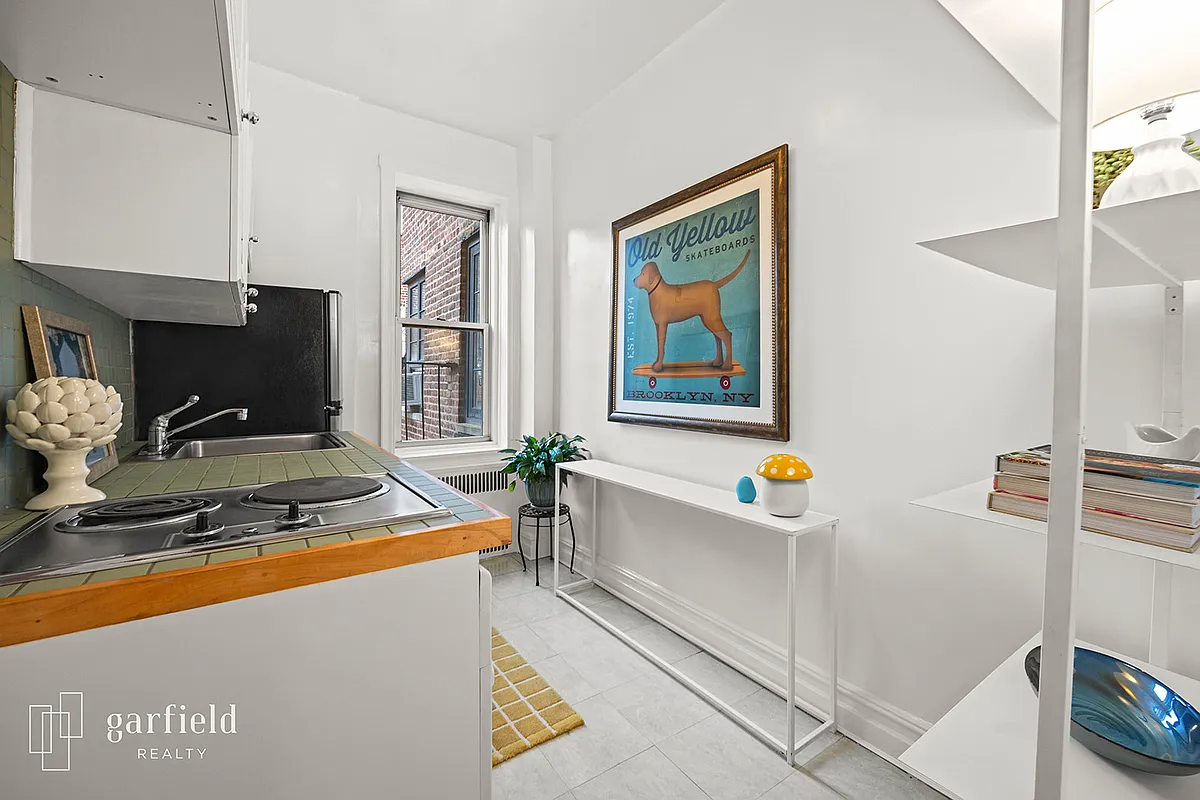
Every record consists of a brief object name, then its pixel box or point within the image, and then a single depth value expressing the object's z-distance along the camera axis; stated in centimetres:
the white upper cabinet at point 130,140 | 91
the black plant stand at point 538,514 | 313
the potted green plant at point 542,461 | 309
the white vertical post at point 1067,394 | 50
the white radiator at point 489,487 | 341
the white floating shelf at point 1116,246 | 69
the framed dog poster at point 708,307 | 205
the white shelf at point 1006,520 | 66
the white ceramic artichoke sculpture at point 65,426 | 105
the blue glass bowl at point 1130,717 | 73
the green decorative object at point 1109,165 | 95
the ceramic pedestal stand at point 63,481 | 112
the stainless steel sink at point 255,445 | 224
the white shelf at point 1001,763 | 67
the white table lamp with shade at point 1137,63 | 97
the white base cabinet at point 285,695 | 73
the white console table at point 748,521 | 167
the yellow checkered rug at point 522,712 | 177
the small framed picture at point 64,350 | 119
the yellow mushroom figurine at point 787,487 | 177
